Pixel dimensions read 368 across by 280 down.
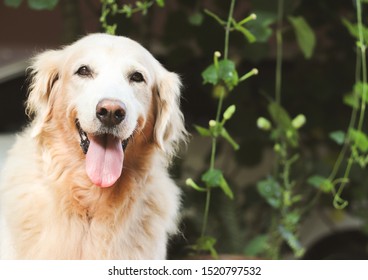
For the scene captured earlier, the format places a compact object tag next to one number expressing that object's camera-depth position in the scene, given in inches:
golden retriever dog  125.0
